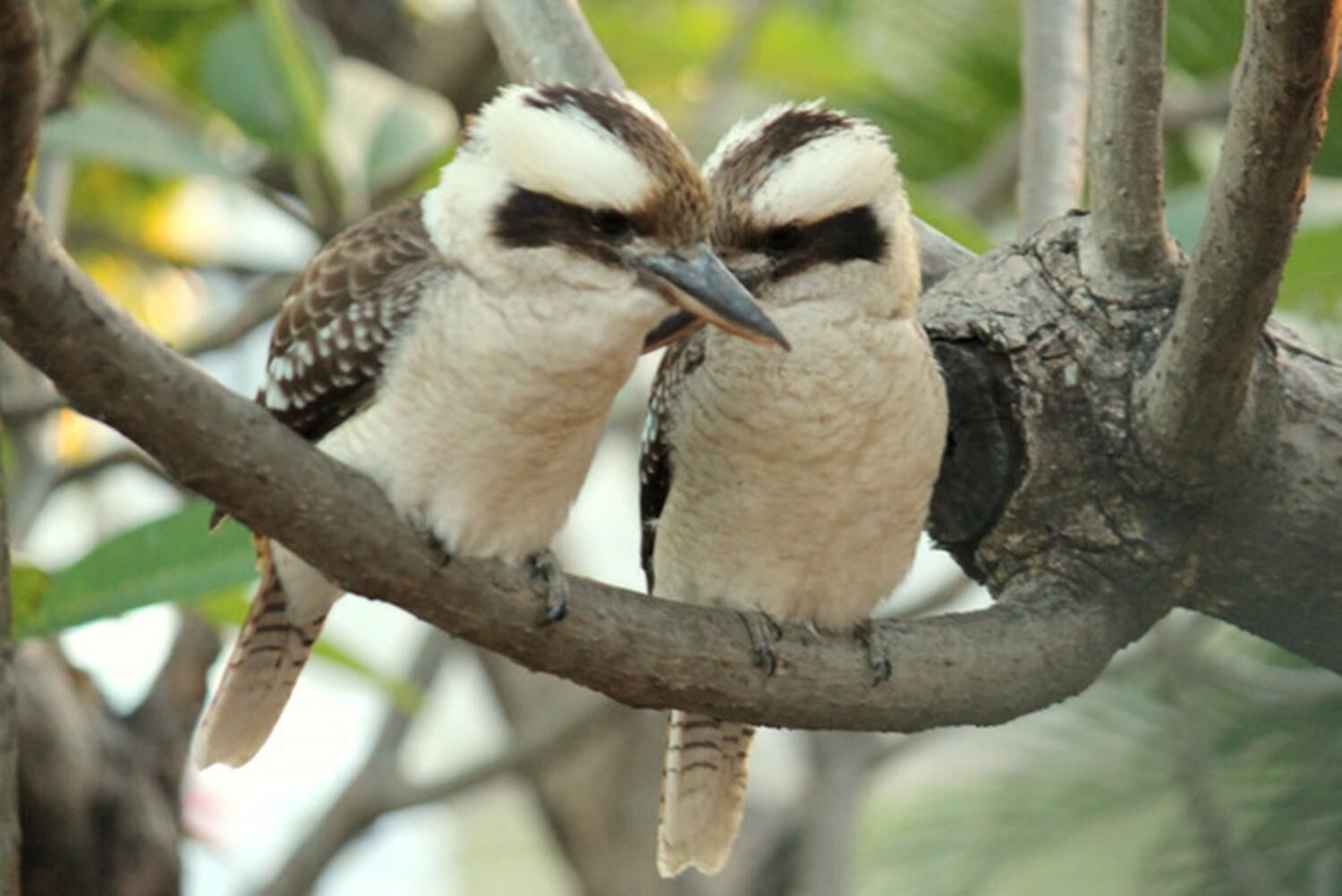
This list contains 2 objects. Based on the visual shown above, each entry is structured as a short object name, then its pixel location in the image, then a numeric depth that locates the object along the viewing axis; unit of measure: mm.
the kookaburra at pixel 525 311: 3350
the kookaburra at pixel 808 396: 3809
